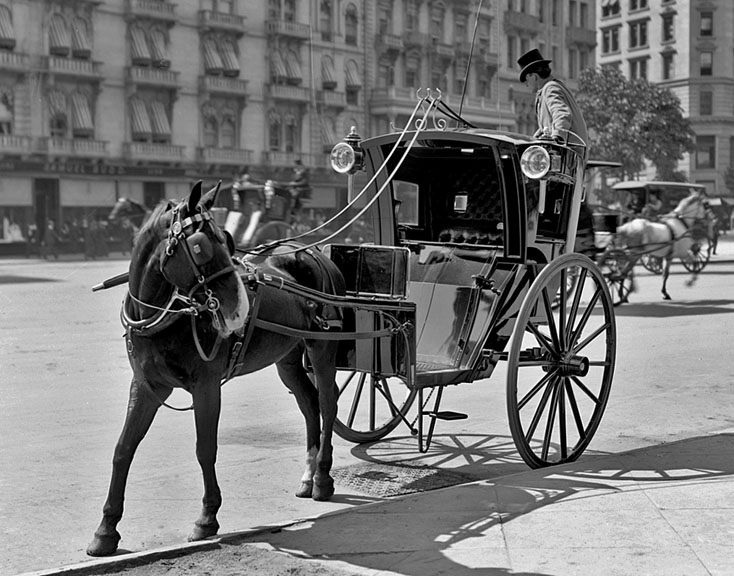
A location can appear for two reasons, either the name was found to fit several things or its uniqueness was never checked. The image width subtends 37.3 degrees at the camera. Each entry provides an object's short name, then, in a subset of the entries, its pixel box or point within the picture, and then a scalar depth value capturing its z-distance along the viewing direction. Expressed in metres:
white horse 18.81
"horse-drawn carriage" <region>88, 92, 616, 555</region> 5.12
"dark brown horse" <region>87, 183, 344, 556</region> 5.02
